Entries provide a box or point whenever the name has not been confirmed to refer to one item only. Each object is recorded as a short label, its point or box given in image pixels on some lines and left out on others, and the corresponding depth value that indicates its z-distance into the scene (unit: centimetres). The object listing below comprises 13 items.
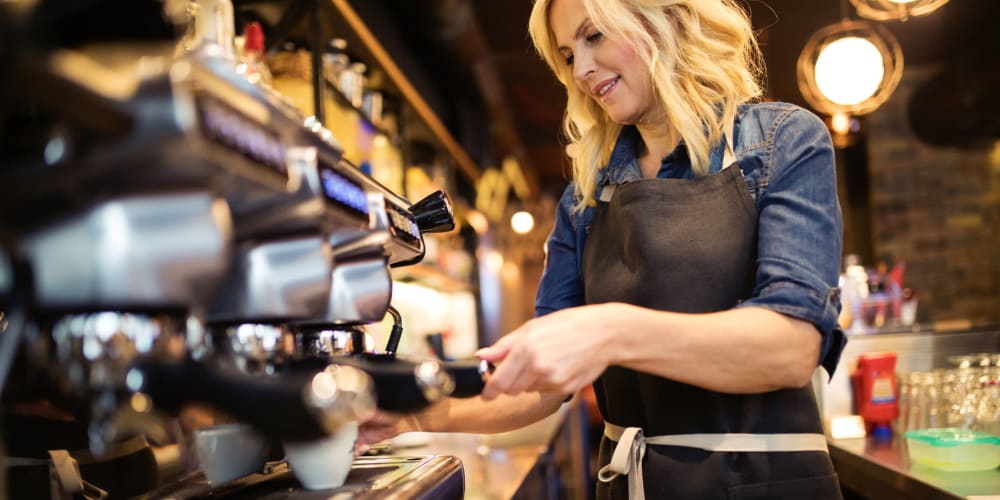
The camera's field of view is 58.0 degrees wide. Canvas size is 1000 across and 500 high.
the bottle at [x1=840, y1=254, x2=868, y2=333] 337
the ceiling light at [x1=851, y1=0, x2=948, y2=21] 319
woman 112
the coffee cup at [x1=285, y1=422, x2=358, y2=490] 100
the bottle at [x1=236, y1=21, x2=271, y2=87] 210
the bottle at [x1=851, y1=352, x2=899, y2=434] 267
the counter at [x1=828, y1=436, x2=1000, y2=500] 169
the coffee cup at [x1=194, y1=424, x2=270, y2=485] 98
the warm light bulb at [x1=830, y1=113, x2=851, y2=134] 489
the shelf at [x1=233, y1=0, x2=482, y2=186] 249
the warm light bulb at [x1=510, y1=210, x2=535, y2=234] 864
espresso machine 59
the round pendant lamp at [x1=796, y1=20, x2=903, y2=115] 379
